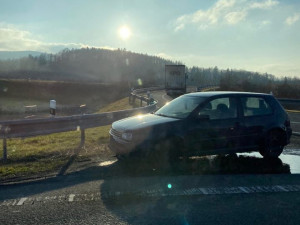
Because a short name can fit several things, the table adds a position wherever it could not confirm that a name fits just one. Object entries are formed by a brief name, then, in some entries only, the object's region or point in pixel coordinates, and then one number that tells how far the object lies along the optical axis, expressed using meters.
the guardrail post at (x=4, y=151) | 7.94
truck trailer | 37.81
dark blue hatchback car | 6.85
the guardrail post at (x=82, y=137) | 9.90
